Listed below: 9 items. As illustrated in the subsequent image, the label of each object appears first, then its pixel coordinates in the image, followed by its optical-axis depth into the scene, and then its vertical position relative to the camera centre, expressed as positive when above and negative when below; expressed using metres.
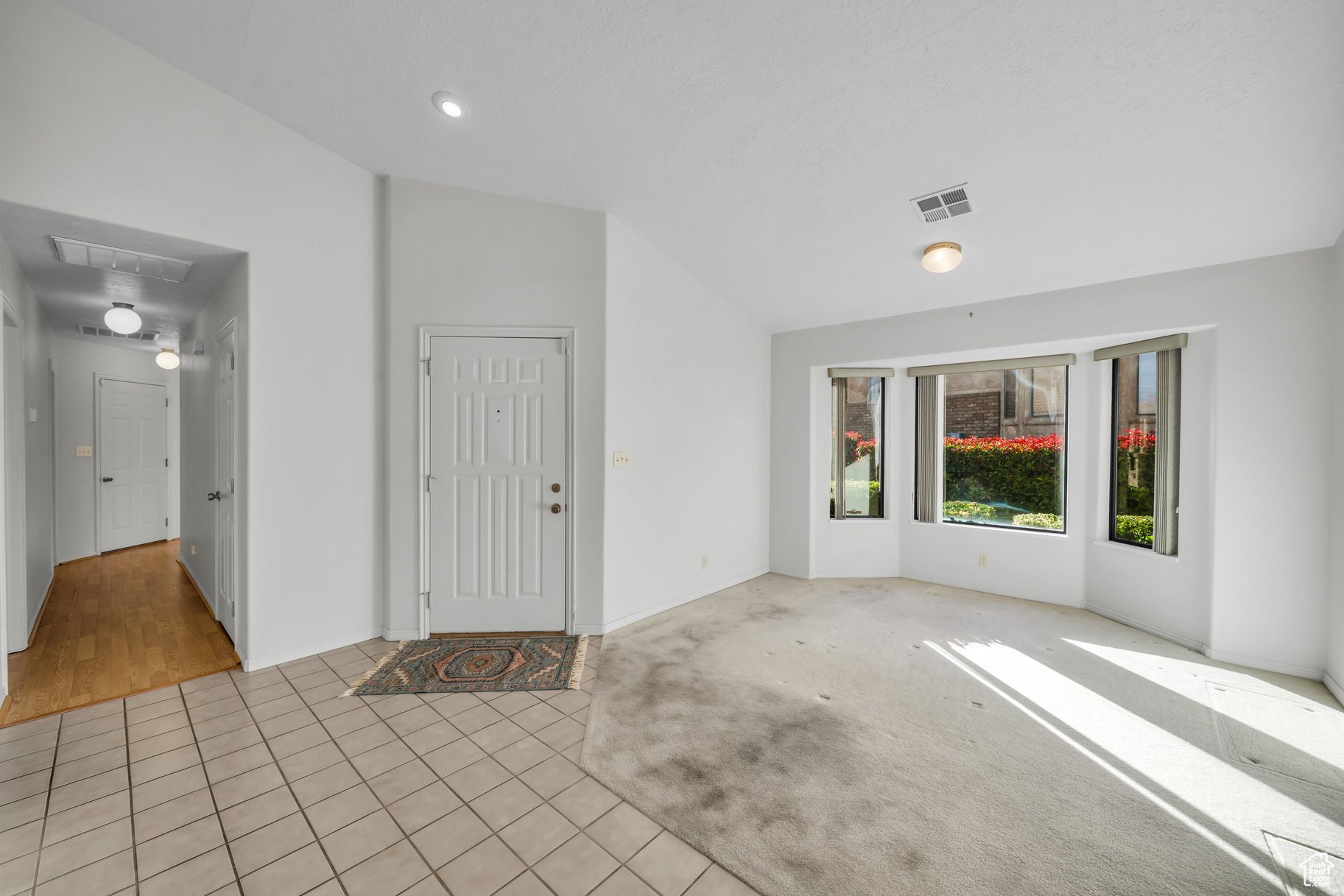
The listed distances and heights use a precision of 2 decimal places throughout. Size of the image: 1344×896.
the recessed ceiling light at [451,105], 2.64 +1.68
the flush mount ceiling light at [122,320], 3.67 +0.83
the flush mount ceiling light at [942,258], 3.38 +1.18
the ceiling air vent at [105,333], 4.87 +1.00
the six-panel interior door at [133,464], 5.71 -0.28
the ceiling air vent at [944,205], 2.93 +1.35
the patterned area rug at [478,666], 2.87 -1.30
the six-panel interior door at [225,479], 3.36 -0.26
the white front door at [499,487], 3.50 -0.31
